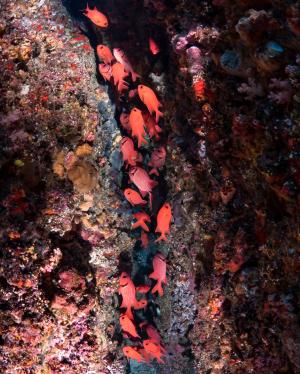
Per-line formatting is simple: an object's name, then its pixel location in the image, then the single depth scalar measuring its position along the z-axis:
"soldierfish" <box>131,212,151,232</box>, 5.34
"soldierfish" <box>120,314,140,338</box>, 4.96
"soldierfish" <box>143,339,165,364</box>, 4.88
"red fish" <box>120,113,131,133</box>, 5.87
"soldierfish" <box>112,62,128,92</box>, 5.30
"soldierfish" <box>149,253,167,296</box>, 4.95
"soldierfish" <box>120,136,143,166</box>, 5.11
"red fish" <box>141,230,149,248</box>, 5.65
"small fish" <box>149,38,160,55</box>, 5.34
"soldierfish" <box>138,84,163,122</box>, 4.84
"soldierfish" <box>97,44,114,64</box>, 5.45
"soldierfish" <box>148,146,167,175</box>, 5.47
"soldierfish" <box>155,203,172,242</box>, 4.75
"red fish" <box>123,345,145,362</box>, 4.97
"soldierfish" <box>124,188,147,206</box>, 5.09
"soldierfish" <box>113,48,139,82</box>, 5.40
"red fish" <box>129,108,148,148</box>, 4.93
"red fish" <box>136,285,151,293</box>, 5.33
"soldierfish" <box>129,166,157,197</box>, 4.93
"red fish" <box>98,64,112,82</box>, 5.60
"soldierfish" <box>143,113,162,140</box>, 5.60
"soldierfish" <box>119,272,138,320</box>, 4.85
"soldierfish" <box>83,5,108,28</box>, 5.15
